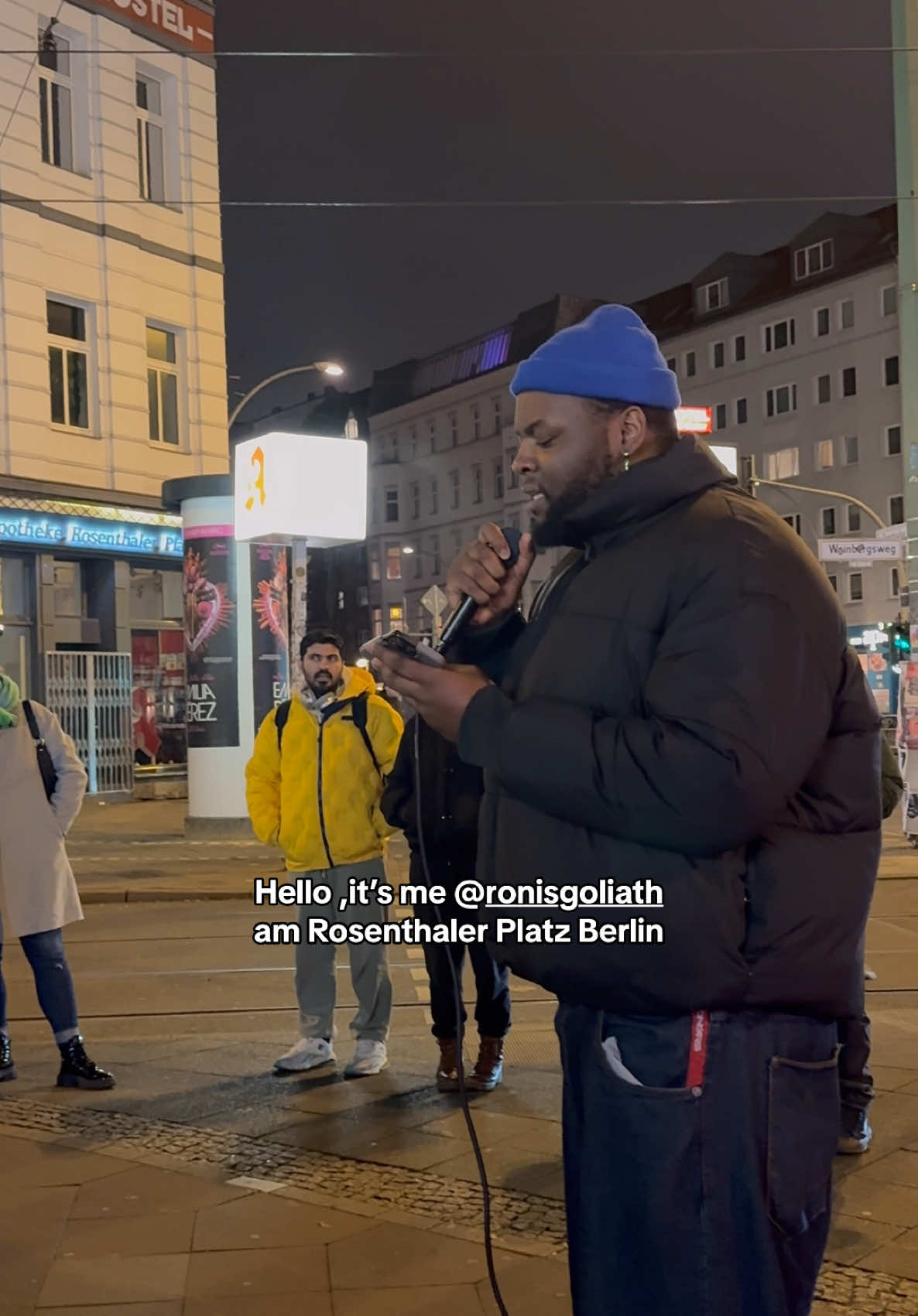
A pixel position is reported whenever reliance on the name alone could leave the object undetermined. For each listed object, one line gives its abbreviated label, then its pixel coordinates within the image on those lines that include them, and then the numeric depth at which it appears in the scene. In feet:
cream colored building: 74.90
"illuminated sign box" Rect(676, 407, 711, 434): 103.60
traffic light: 68.69
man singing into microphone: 6.70
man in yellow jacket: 22.44
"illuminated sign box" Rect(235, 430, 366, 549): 56.59
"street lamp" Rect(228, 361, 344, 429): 72.49
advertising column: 61.46
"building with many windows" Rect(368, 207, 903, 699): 172.24
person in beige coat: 21.84
